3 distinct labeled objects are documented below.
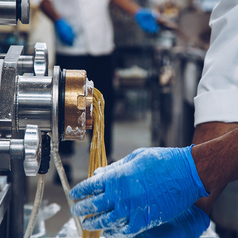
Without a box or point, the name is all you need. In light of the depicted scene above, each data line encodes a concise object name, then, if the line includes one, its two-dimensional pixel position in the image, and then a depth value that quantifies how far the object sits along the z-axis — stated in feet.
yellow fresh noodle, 3.18
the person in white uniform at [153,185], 3.13
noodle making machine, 2.90
